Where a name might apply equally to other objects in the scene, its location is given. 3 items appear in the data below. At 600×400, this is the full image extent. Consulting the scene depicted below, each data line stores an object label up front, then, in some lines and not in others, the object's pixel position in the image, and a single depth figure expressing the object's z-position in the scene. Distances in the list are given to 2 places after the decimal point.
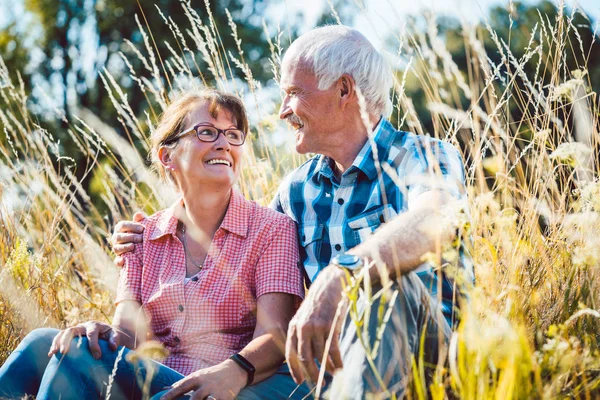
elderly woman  1.80
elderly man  1.43
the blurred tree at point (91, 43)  13.03
